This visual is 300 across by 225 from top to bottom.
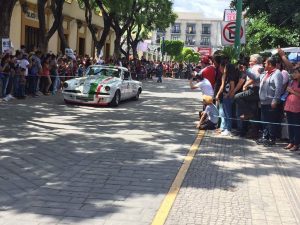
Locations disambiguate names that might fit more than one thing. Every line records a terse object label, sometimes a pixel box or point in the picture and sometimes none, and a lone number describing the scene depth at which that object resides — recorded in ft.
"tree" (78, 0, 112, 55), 73.81
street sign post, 36.89
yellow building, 67.36
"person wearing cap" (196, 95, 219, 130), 28.39
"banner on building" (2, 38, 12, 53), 42.82
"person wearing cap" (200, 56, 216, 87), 30.62
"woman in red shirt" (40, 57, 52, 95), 46.42
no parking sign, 39.03
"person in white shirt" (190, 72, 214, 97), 29.13
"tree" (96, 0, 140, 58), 65.65
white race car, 39.76
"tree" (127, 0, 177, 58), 87.97
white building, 319.88
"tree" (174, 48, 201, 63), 228.23
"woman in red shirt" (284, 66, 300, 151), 23.15
